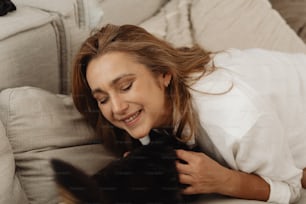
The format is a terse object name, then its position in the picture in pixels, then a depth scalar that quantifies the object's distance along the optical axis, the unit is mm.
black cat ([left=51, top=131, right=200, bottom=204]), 1173
